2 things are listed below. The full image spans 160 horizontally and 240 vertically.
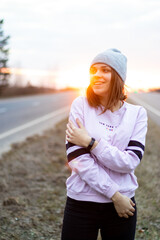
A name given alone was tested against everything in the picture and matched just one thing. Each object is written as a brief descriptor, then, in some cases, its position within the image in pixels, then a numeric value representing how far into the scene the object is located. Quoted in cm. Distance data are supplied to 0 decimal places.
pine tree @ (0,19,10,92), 3621
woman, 185
